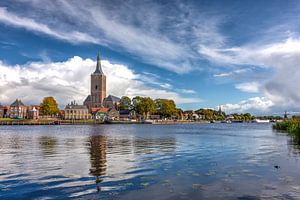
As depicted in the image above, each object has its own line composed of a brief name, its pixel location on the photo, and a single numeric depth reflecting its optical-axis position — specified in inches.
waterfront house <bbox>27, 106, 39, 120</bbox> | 7689.5
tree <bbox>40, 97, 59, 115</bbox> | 6555.1
